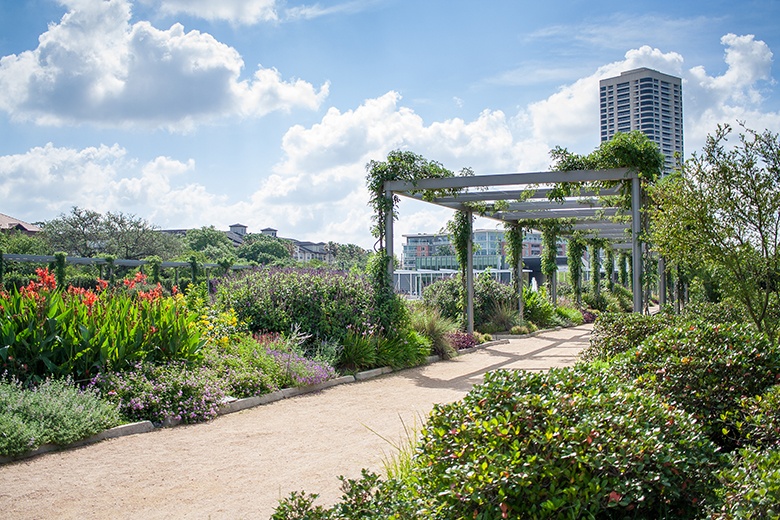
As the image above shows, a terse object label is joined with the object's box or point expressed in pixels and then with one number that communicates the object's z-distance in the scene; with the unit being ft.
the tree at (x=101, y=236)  126.03
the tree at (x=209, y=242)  196.84
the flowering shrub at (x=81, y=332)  19.36
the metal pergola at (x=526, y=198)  33.78
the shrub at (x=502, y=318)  49.78
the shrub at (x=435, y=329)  35.73
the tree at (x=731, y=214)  22.70
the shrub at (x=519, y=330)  48.73
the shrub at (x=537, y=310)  55.42
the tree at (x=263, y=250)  216.74
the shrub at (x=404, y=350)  30.71
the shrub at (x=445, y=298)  47.37
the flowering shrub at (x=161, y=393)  19.06
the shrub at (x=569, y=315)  60.18
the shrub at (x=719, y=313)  29.81
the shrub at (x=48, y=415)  15.47
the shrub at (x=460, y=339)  38.52
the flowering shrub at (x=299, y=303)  29.68
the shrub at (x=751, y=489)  6.83
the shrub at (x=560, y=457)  8.02
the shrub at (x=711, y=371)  12.19
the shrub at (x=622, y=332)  20.94
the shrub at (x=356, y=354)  29.01
